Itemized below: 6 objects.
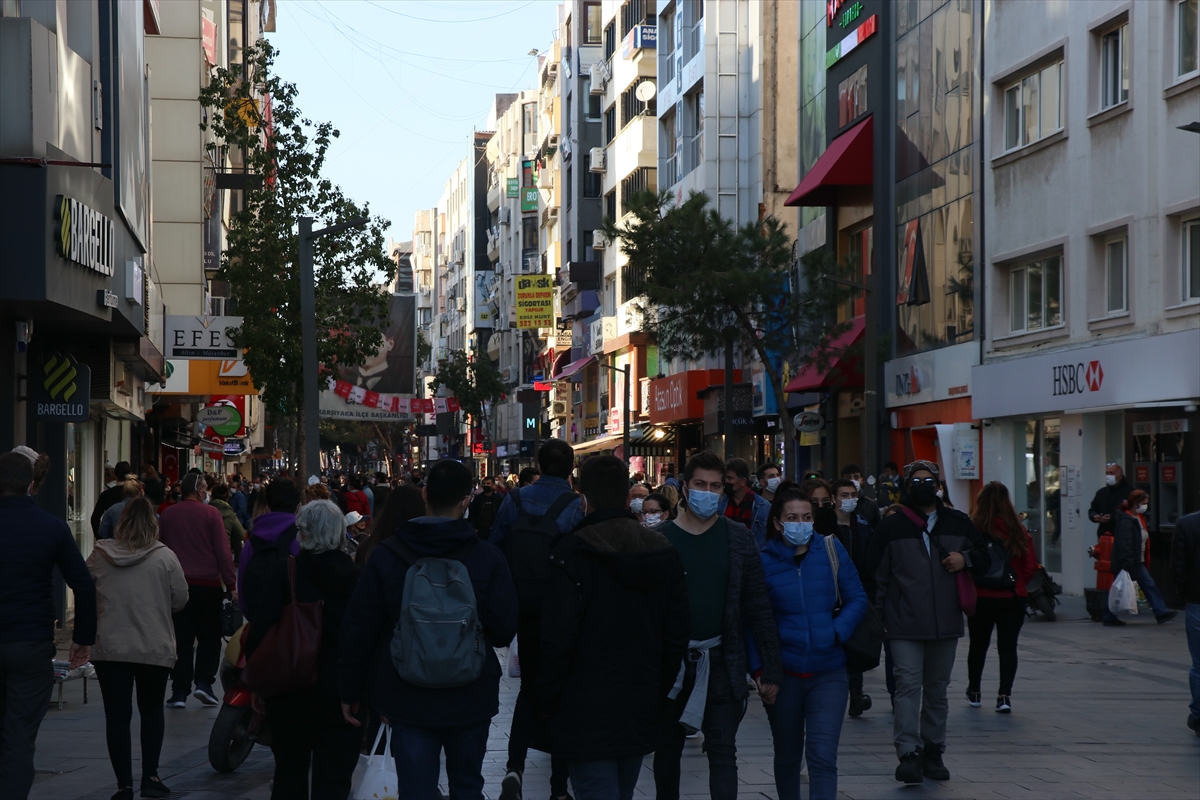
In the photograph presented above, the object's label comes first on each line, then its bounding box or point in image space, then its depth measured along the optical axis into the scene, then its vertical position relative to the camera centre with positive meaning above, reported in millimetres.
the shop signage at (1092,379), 21672 +1044
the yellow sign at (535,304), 78938 +7014
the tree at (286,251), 29828 +3696
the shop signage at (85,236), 14570 +2023
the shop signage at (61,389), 17719 +566
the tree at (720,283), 32906 +3397
